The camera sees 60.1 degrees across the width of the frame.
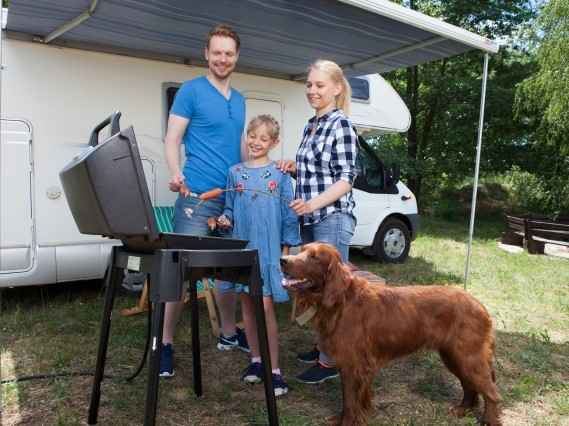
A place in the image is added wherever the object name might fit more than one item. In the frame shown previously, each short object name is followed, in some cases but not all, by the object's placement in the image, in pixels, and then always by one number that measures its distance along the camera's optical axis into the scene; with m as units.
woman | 2.89
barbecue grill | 1.87
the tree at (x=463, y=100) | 15.15
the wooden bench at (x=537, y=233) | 9.38
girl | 2.96
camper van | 4.26
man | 2.96
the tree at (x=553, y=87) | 10.91
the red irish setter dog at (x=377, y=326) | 2.59
